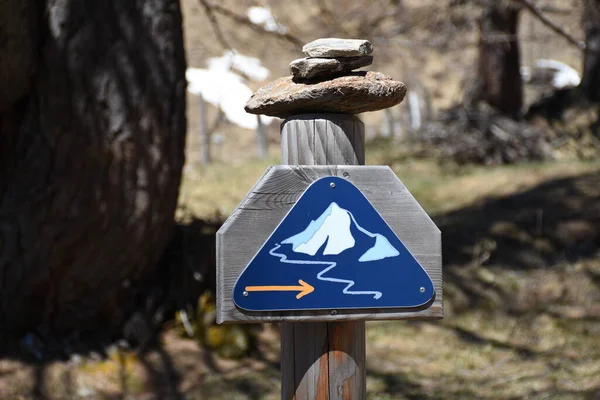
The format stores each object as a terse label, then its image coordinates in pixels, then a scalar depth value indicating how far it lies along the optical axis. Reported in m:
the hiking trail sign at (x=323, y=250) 2.32
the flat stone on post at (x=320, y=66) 2.60
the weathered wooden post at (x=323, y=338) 2.48
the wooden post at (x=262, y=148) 14.61
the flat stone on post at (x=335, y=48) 2.61
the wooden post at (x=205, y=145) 14.07
